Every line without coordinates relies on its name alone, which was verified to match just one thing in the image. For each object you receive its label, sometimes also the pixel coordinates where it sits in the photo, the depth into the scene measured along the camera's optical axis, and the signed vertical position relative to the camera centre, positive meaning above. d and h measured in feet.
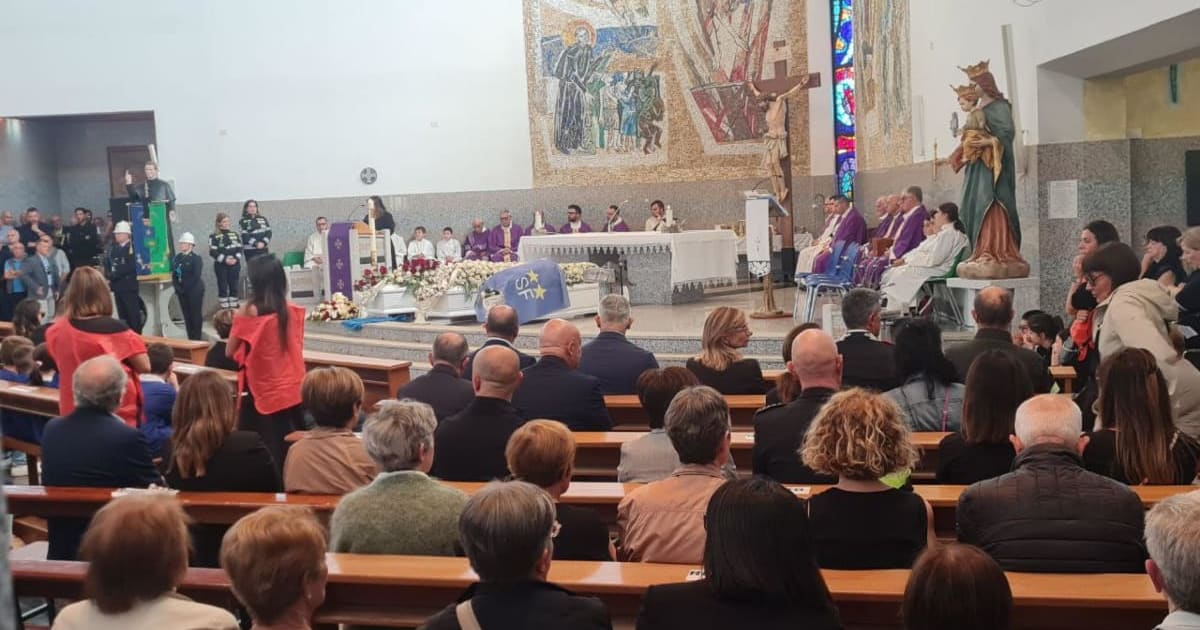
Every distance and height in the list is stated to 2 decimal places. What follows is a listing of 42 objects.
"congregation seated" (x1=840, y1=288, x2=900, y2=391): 17.57 -1.94
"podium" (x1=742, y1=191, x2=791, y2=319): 36.19 -0.25
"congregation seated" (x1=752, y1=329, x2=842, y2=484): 13.24 -2.14
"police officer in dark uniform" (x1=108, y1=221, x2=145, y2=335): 46.42 -0.77
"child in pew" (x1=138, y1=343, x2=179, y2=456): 19.29 -2.55
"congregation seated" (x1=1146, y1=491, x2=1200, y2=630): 7.11 -2.11
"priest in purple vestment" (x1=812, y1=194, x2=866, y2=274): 40.14 -0.38
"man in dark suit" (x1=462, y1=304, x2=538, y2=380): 19.90 -1.45
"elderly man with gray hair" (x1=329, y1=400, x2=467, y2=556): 11.48 -2.54
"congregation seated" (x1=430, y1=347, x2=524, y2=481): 14.49 -2.33
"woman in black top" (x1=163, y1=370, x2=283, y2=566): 13.97 -2.41
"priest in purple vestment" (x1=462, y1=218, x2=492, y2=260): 59.36 -0.21
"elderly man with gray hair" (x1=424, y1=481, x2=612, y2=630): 7.86 -2.27
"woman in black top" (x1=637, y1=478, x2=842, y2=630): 7.75 -2.27
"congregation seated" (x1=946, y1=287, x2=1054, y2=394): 18.12 -1.75
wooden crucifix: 44.65 +4.31
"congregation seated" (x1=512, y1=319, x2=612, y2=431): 17.40 -2.33
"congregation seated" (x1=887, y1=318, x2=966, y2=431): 15.62 -2.26
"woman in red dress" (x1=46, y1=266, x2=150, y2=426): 18.71 -1.29
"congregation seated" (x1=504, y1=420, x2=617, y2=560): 10.84 -2.17
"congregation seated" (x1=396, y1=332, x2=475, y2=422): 17.88 -2.18
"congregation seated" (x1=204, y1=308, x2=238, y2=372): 24.76 -2.06
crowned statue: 29.86 +0.89
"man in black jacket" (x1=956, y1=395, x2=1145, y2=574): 9.97 -2.61
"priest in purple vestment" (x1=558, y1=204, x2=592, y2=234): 58.08 +0.57
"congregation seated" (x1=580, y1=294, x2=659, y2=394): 20.63 -2.17
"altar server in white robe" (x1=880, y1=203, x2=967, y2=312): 32.45 -1.21
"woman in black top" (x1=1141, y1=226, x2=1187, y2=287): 22.76 -0.93
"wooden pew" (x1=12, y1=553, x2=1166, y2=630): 9.22 -3.04
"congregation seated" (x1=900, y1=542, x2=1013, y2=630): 6.87 -2.19
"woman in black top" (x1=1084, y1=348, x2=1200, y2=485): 12.26 -2.34
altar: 43.55 -0.96
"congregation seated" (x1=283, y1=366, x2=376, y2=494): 14.01 -2.42
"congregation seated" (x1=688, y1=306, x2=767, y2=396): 18.62 -2.10
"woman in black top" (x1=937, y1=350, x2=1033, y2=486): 12.42 -2.10
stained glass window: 56.24 +6.01
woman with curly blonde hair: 10.07 -2.40
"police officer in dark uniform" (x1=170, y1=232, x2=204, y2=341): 47.34 -1.10
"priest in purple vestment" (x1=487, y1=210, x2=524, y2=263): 58.85 -0.03
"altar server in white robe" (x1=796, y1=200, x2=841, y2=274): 41.78 -0.85
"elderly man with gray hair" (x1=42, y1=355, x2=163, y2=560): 14.53 -2.32
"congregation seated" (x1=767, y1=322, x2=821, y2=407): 15.37 -2.16
